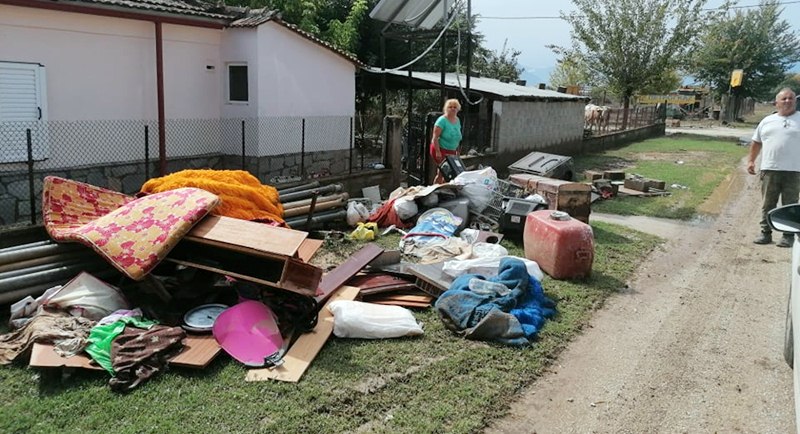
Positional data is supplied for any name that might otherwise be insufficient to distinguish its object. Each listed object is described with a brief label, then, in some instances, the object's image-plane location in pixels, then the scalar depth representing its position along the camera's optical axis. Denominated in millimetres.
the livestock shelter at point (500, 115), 15586
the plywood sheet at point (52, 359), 4184
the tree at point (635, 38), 28359
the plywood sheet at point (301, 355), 4352
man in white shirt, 8281
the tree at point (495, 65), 32000
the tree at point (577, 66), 31062
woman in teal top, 10062
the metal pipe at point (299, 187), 8505
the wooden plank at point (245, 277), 4828
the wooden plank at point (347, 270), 5608
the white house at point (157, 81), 9141
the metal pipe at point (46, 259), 5258
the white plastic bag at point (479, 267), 6262
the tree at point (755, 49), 44344
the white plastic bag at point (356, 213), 8891
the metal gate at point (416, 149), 11961
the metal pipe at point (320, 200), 8191
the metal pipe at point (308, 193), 8359
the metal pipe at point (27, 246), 5422
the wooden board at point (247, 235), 4930
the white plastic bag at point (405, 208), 8711
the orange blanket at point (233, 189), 6426
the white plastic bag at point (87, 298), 4840
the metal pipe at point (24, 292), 5047
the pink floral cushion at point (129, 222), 5008
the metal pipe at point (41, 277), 5086
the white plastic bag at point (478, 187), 8969
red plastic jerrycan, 6699
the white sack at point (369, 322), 5078
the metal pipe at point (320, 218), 8062
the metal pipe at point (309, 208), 8077
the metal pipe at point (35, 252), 5273
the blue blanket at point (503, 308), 5148
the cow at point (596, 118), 26703
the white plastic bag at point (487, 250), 6843
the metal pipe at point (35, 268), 5160
